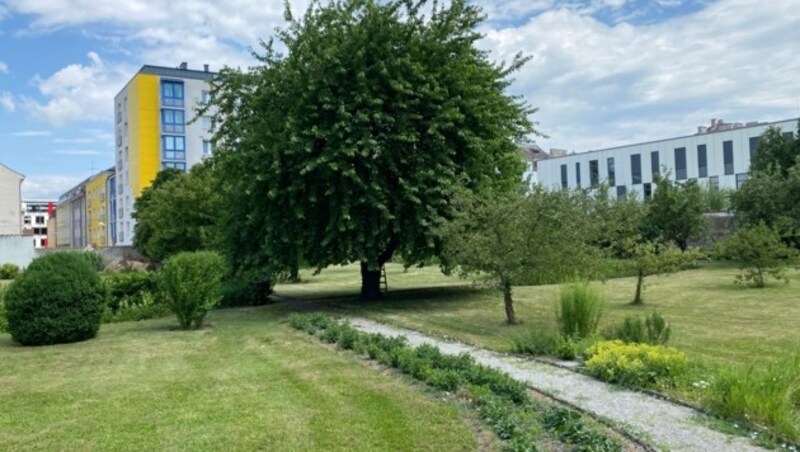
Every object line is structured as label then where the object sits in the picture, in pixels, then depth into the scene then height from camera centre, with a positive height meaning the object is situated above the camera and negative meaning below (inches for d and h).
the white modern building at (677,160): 2206.0 +294.6
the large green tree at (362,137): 621.9 +107.8
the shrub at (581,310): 400.2 -44.3
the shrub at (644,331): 355.6 -52.3
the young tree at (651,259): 666.8 -22.8
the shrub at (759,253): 789.2 -24.5
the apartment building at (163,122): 2800.2 +573.6
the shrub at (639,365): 271.5 -55.3
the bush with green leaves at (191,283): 512.1 -25.1
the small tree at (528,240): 500.7 +1.0
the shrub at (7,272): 1478.8 -32.4
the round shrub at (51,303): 453.7 -33.3
